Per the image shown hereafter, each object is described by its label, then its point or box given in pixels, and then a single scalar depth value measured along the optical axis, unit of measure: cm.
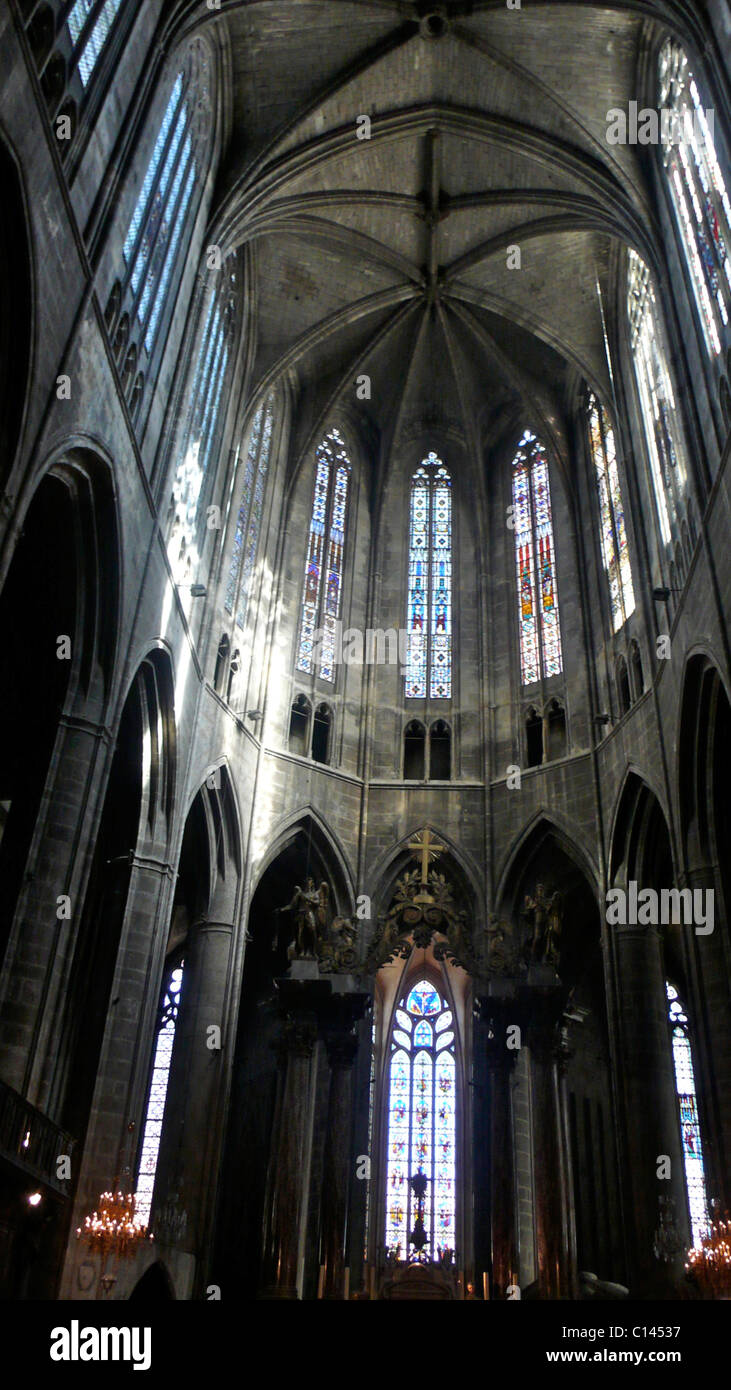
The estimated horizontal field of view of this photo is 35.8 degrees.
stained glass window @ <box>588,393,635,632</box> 2361
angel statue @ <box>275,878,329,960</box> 1892
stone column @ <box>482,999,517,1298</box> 1636
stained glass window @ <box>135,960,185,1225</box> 2233
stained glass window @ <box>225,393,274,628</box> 2430
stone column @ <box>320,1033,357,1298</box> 1619
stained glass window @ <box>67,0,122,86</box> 1380
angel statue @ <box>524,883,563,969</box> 1777
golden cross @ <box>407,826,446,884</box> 1920
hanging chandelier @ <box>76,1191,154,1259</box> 1488
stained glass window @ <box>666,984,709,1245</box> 2220
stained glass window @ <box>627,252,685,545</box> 2041
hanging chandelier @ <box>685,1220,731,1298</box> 1444
